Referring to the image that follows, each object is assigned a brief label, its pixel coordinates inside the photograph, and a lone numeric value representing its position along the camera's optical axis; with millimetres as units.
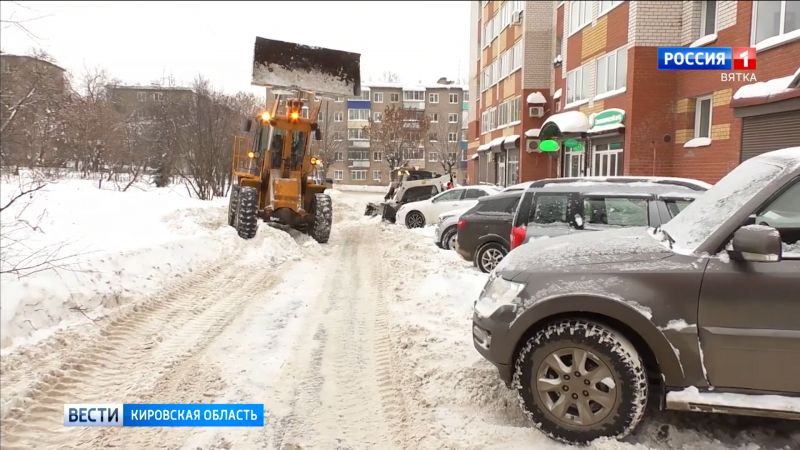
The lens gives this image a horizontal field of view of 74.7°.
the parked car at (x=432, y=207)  16328
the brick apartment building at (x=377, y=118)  72188
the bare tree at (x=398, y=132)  55562
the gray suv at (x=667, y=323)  3066
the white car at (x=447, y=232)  12289
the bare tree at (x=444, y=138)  68188
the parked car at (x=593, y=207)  6277
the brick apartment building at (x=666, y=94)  11672
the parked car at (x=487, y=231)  9766
